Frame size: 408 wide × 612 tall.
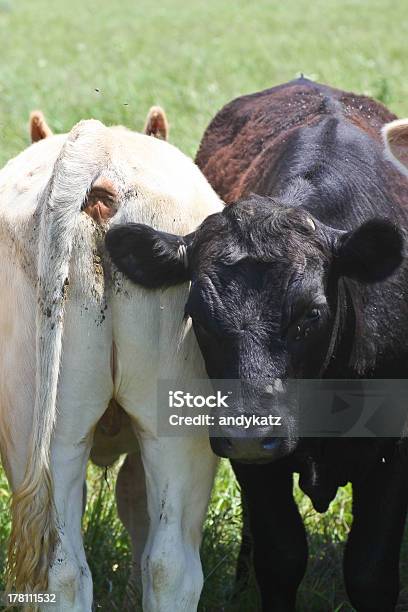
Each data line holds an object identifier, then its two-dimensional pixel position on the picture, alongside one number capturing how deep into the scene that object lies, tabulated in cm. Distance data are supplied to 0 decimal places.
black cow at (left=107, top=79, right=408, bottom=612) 775
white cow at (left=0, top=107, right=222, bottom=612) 777
